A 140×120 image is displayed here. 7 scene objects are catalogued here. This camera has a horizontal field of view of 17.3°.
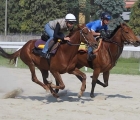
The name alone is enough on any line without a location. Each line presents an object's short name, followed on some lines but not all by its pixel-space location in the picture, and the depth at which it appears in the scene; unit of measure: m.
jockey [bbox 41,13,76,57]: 10.03
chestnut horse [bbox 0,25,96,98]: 9.95
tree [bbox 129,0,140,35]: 45.03
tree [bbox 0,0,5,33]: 55.50
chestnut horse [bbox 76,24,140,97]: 10.80
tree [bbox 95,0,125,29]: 50.09
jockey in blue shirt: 10.87
